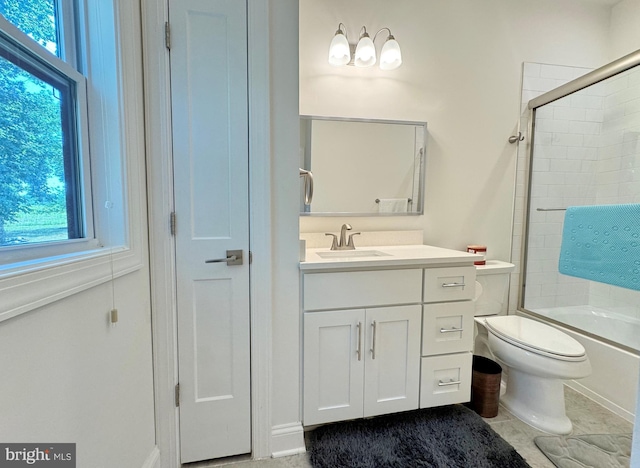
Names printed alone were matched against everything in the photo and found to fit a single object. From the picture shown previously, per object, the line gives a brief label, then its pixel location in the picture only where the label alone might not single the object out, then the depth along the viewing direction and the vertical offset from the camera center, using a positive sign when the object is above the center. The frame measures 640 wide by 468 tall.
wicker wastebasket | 1.66 -0.97
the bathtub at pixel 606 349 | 1.67 -0.77
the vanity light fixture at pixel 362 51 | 1.81 +0.97
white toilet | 1.49 -0.74
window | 0.69 +0.21
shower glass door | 2.14 +0.22
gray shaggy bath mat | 1.34 -1.09
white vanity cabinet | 1.41 -0.58
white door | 1.21 -0.04
